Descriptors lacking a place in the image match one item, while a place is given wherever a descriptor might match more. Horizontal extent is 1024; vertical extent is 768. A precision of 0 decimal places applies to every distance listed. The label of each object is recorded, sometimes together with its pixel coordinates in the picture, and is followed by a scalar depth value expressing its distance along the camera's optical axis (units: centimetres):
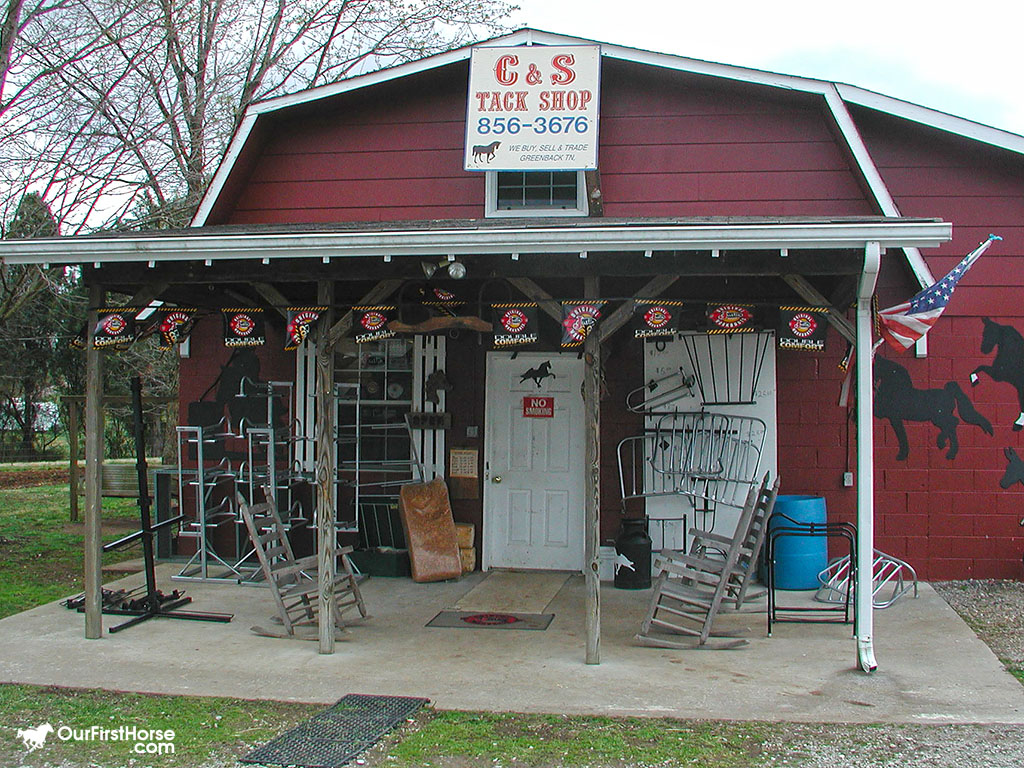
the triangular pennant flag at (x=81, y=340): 710
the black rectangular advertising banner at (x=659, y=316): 641
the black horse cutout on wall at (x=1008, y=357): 895
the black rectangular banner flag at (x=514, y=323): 654
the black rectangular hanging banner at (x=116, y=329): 698
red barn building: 897
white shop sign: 897
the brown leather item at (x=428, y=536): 909
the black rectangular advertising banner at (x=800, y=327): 638
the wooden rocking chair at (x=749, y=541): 727
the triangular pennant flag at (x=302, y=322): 675
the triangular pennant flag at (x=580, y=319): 631
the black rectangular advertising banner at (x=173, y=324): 706
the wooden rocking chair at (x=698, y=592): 681
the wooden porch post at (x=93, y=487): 714
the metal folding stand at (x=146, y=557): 763
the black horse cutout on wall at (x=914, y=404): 902
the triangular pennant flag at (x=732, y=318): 651
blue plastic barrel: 855
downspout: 623
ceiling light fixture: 640
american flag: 620
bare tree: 1148
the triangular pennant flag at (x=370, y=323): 671
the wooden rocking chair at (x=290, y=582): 712
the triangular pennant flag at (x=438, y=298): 695
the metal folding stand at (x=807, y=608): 723
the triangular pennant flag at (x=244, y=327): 705
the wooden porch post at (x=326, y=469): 669
